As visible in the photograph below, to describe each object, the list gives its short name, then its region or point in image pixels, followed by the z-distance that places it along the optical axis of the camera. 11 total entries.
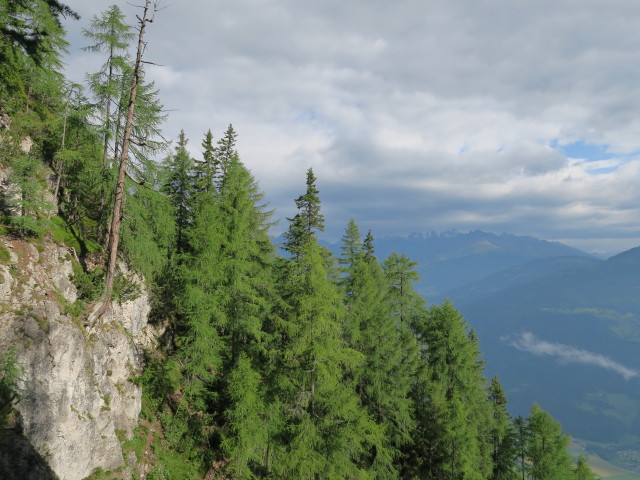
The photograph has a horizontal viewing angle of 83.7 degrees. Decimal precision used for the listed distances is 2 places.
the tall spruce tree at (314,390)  17.11
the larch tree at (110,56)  17.00
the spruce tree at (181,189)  26.74
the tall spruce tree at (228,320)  18.80
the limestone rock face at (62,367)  12.53
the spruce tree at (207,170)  28.83
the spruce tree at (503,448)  33.72
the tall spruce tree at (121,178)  15.47
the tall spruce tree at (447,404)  25.05
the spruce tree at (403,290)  30.86
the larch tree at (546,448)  31.89
